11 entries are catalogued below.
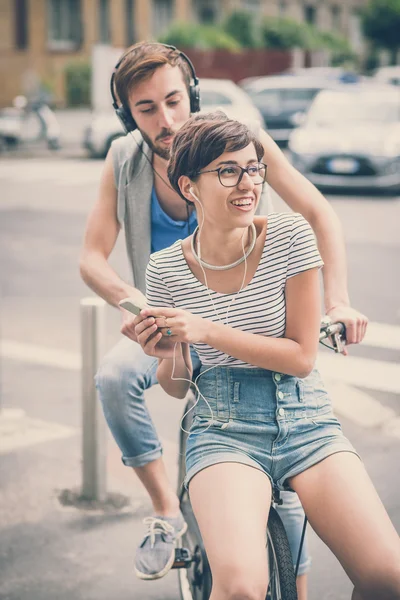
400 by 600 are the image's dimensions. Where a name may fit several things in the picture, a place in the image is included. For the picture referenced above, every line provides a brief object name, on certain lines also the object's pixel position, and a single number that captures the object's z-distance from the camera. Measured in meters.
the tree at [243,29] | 42.56
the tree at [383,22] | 53.88
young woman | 2.61
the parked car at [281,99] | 23.14
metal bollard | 4.56
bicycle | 2.69
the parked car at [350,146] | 15.38
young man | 3.40
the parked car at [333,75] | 29.17
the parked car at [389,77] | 30.36
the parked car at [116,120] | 20.25
